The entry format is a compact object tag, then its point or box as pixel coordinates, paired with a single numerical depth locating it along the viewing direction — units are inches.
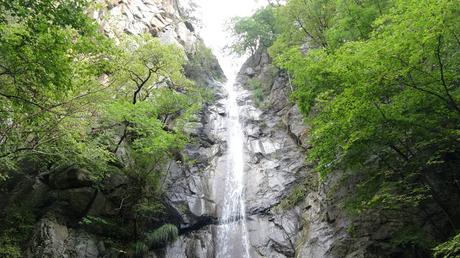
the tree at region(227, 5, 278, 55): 1341.0
